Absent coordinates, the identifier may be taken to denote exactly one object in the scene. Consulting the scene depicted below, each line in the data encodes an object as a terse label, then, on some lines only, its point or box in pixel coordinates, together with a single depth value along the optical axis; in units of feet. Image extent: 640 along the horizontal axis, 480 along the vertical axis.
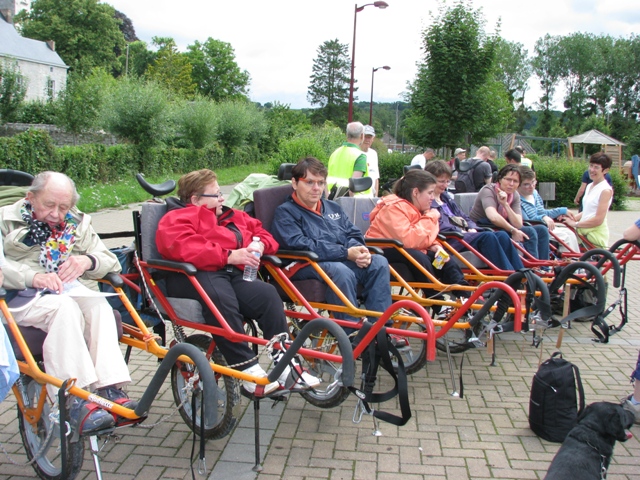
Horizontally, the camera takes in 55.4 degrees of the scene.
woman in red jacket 12.30
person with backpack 32.71
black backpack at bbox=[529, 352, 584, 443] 12.44
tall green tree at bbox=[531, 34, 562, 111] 238.27
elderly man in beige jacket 10.05
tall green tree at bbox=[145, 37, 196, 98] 186.39
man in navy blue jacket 14.55
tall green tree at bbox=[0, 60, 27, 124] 98.43
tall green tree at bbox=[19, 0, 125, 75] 221.25
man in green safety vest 25.16
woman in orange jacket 16.90
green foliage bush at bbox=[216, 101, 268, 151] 108.68
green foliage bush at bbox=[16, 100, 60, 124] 134.41
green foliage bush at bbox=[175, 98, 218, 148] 97.14
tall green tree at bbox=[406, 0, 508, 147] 60.13
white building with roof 191.21
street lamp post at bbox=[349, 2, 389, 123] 74.79
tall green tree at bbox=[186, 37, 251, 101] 240.12
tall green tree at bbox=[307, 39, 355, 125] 287.28
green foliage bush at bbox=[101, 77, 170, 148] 75.77
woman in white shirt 22.22
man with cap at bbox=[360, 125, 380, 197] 29.63
